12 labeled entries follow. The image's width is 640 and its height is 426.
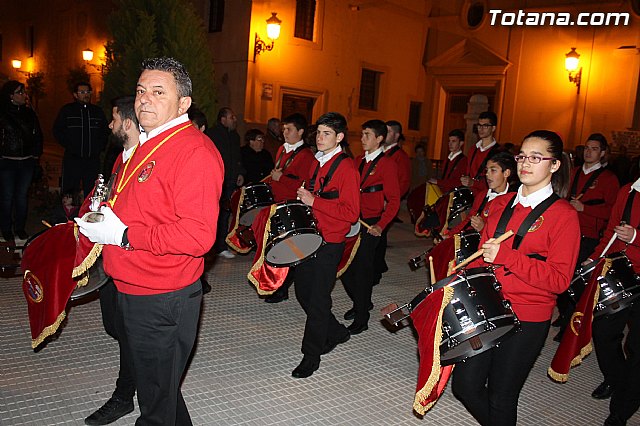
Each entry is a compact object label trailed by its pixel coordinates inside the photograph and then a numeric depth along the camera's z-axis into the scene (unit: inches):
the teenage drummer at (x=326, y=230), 175.9
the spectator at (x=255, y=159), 330.0
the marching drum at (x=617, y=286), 149.4
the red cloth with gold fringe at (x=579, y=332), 151.5
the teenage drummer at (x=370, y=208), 220.7
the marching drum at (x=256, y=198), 229.1
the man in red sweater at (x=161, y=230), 96.5
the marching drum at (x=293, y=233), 170.2
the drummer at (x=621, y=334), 151.9
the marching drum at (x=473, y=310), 113.8
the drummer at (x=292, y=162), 231.9
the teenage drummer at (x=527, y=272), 116.2
